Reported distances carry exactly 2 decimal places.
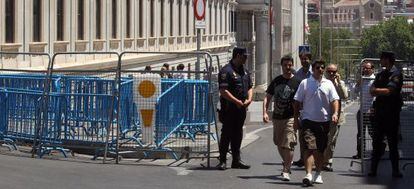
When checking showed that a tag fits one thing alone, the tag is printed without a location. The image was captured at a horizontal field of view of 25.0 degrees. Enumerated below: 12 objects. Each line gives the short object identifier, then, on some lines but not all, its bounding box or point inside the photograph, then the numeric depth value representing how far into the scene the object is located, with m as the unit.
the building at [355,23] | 183.56
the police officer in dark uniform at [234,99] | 13.73
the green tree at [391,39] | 143.00
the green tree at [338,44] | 127.61
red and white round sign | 19.16
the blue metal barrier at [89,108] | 15.53
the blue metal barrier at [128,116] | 15.51
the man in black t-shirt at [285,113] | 13.03
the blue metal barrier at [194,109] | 15.48
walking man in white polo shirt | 12.45
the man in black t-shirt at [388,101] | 13.22
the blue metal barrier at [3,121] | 16.64
